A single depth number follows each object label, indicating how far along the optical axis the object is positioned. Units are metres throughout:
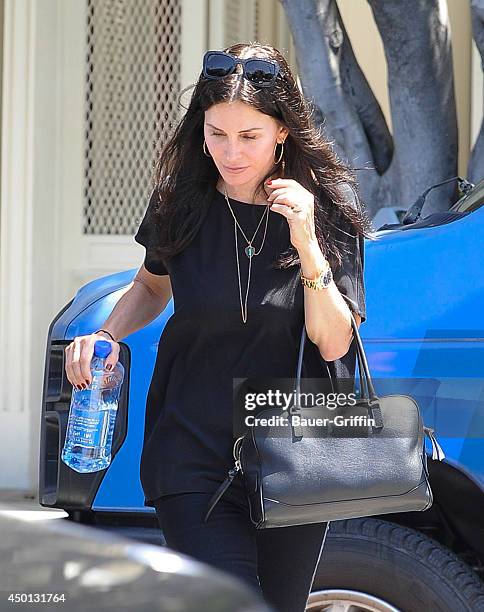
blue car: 7.18
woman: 5.64
